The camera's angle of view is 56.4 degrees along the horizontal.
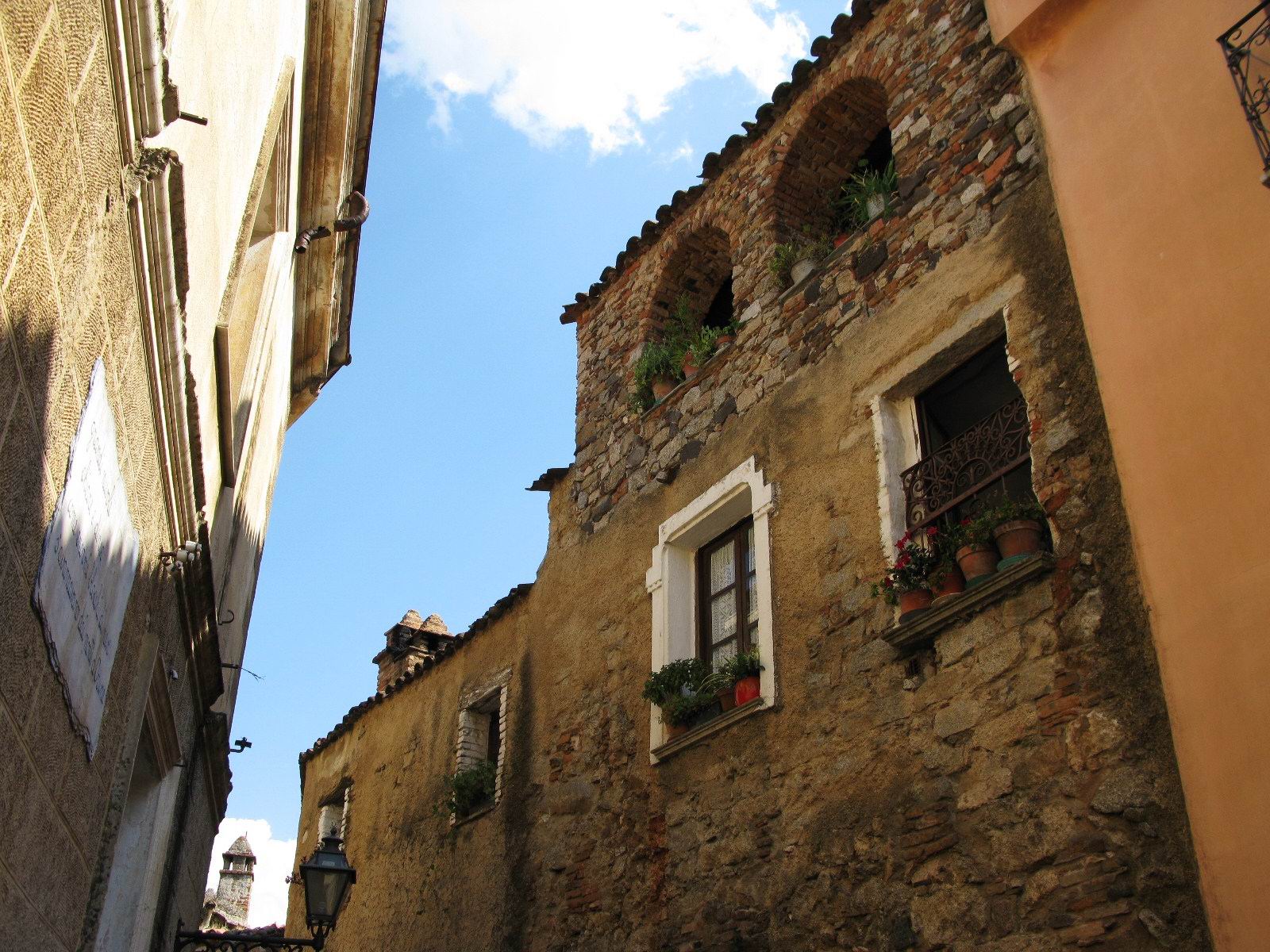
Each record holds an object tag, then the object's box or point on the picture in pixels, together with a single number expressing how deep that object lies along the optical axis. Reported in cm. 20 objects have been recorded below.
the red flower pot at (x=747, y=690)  701
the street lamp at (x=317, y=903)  671
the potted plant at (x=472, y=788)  977
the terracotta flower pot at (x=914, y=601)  604
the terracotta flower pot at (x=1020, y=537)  557
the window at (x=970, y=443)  606
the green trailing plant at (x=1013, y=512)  562
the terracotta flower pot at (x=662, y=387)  928
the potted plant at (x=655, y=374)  930
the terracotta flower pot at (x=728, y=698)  718
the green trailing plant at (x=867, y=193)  771
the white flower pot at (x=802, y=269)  814
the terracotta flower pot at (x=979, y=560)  572
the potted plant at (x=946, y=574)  589
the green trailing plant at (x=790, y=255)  823
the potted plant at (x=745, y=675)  703
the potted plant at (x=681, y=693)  747
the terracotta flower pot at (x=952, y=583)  588
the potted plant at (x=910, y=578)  606
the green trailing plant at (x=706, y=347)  888
